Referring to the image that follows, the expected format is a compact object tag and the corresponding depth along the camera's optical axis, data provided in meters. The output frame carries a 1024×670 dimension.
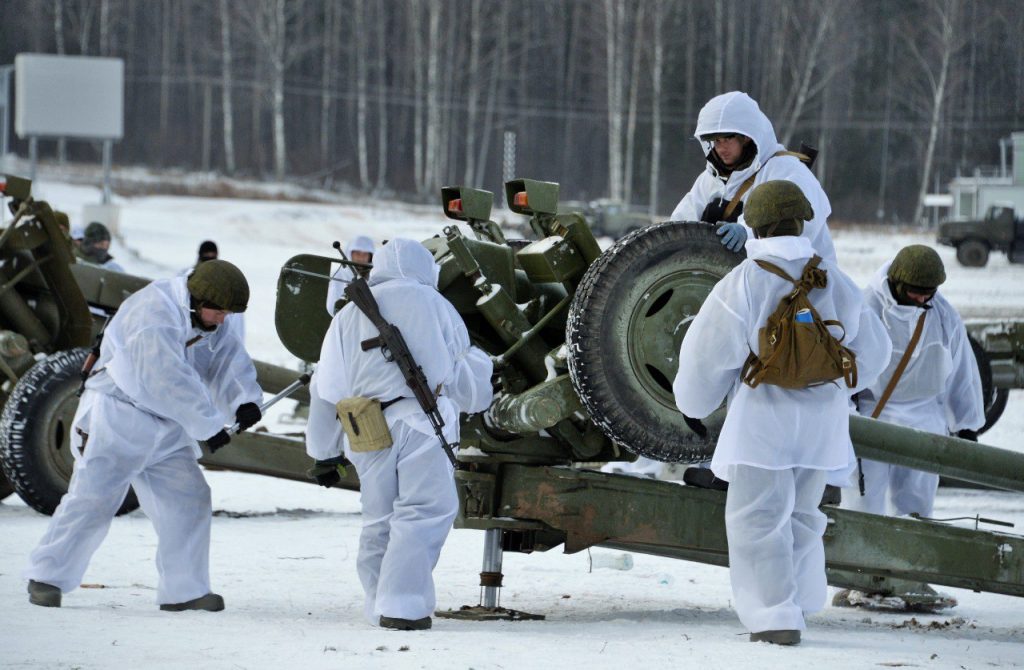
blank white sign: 70.12
